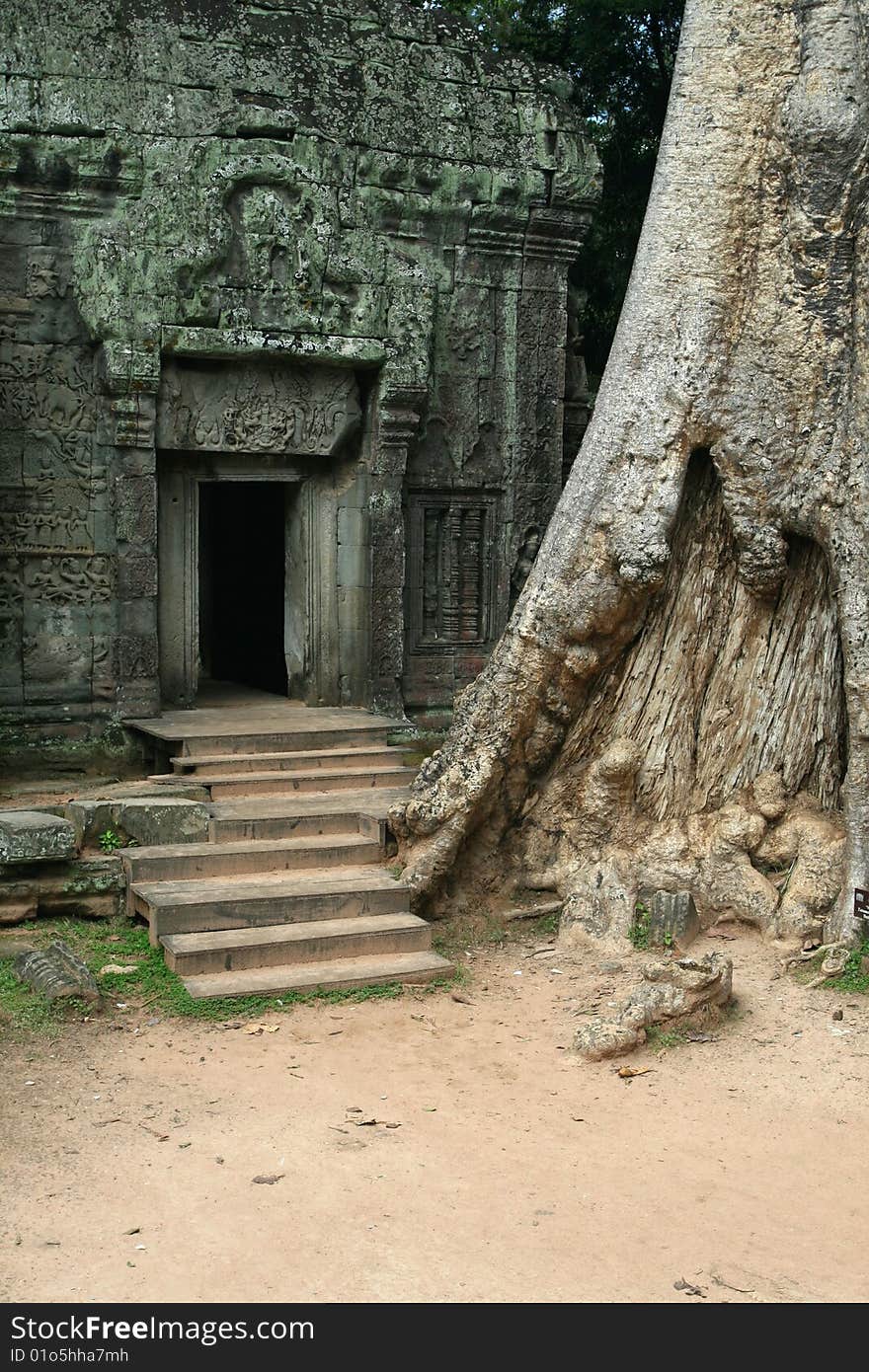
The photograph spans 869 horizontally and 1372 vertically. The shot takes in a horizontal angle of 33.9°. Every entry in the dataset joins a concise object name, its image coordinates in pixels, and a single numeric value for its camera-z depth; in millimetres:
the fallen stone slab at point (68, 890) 7078
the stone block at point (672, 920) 6797
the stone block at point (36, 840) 7004
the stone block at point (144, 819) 7445
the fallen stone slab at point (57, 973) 6105
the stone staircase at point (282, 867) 6562
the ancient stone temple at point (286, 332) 8711
